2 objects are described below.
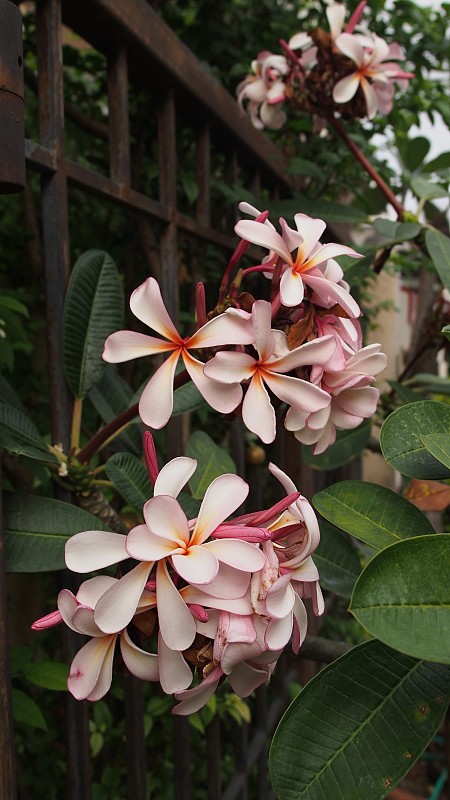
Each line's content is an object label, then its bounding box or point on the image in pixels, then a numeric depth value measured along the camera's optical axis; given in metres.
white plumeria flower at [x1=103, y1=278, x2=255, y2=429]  0.53
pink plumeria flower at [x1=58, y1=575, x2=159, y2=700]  0.47
